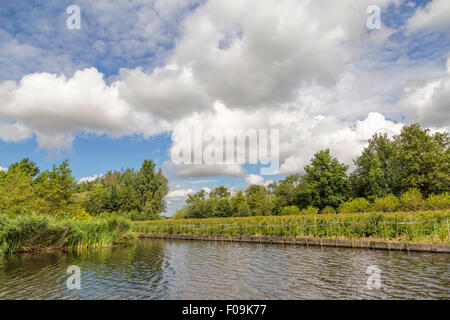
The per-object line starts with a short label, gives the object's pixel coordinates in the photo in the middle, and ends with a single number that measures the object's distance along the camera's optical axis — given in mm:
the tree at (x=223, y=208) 70456
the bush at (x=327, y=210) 50188
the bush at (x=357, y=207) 39931
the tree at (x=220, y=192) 106631
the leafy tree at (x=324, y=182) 58031
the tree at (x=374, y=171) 60441
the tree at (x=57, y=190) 35538
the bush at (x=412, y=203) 35156
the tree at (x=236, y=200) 76325
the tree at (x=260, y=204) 67000
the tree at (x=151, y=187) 80938
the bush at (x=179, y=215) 75425
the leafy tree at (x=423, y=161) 49222
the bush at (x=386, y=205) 36812
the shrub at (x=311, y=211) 45362
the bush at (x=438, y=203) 32184
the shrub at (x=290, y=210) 53847
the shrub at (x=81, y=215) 36594
